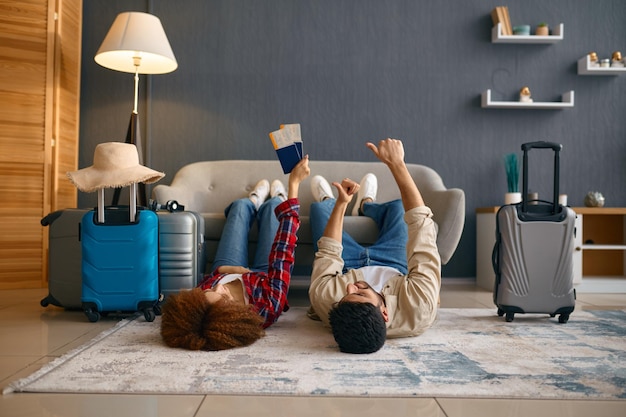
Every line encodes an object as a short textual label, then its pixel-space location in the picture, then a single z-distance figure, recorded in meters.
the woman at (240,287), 1.80
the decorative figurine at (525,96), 4.09
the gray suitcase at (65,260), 2.59
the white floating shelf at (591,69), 4.07
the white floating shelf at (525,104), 4.06
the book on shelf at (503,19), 4.08
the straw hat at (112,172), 2.40
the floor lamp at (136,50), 3.47
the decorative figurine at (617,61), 4.08
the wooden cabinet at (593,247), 3.72
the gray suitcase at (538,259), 2.44
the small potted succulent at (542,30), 4.08
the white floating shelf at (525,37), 4.05
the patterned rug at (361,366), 1.43
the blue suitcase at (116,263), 2.40
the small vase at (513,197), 3.86
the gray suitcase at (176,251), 2.64
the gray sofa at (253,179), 3.85
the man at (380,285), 1.76
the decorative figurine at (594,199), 3.85
